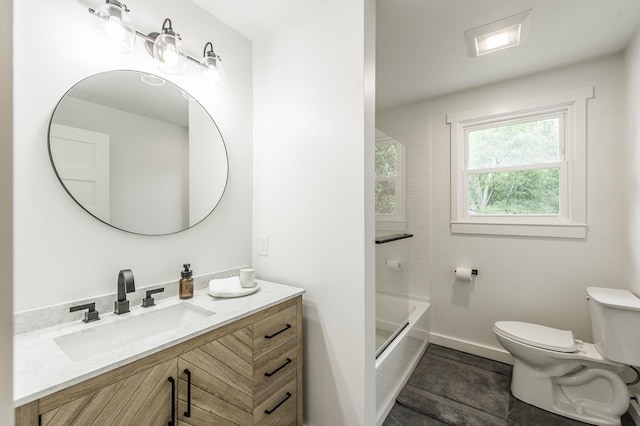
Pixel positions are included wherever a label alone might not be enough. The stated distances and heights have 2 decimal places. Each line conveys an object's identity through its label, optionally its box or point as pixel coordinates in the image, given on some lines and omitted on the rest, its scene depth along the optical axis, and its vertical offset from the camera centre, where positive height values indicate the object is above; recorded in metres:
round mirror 1.12 +0.29
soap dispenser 1.36 -0.37
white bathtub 1.69 -1.02
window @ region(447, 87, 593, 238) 2.10 +0.38
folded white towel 1.36 -0.40
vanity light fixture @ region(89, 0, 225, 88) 1.12 +0.80
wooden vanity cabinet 0.74 -0.60
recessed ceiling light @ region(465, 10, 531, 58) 1.63 +1.17
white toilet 1.57 -0.97
